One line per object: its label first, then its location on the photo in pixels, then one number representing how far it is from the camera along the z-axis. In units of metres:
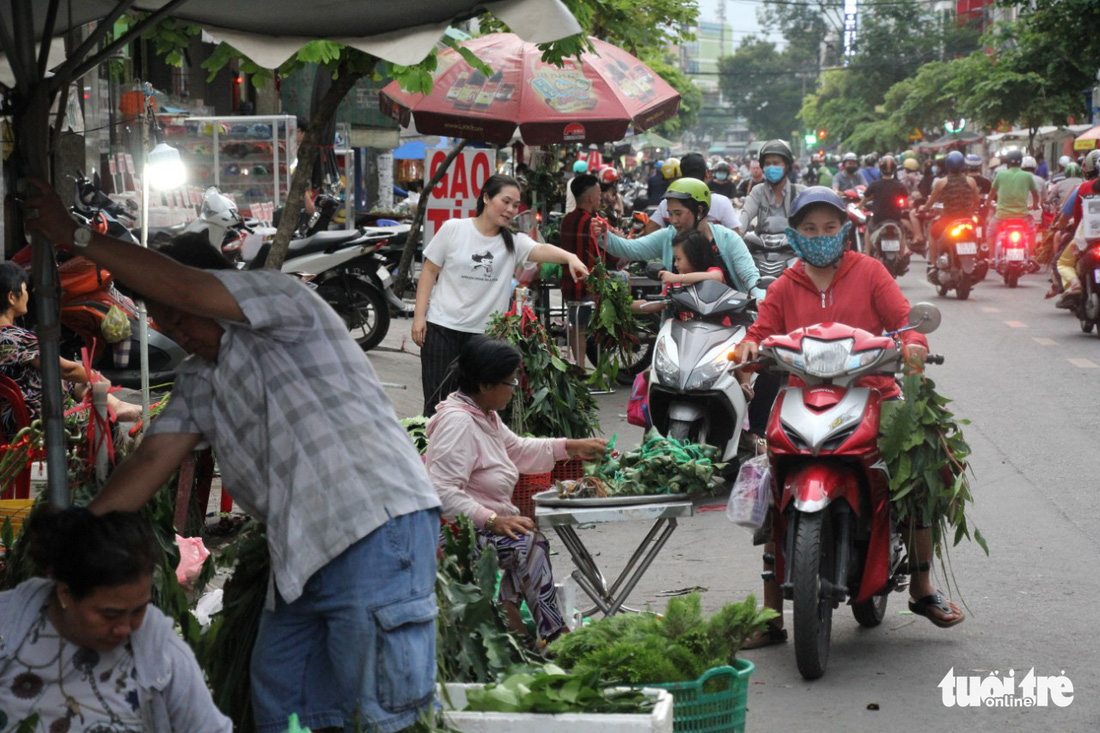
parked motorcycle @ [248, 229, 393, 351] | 14.14
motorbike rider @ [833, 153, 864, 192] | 29.25
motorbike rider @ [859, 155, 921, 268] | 22.45
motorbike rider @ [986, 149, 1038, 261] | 22.80
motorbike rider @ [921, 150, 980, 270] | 21.56
